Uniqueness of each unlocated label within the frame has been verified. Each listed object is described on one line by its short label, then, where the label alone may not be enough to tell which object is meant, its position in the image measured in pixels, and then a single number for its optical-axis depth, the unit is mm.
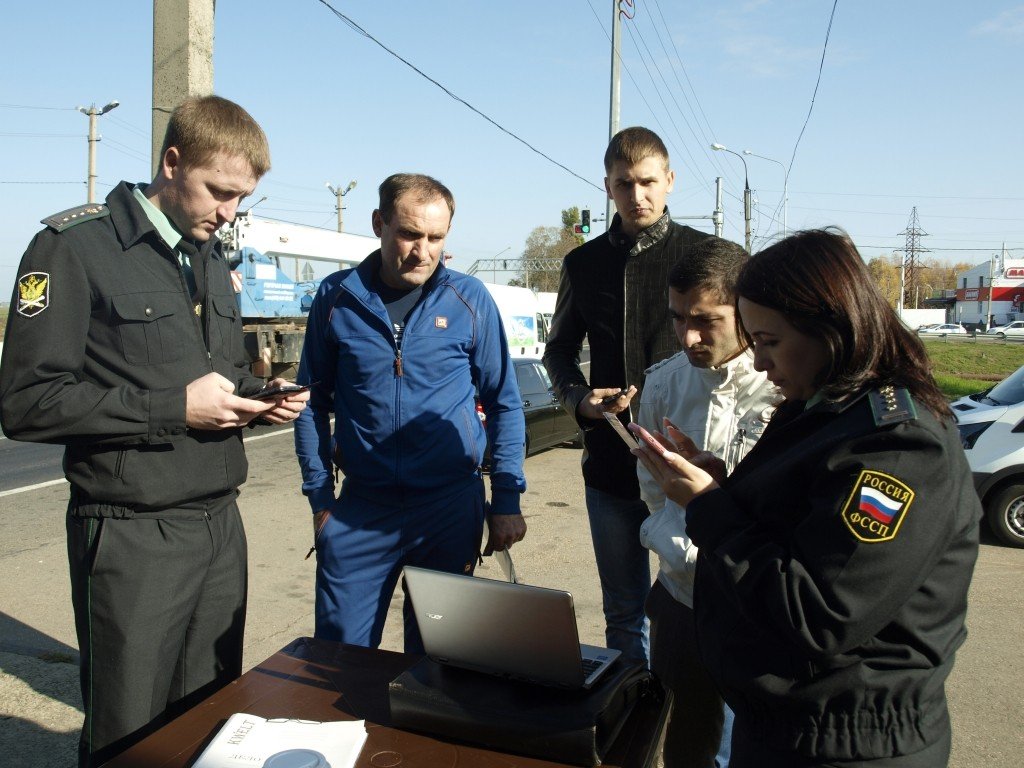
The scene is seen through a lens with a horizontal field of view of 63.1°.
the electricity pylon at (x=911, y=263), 103688
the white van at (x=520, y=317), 23781
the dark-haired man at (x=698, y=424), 2312
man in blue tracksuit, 2898
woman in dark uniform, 1412
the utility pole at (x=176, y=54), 4945
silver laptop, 1654
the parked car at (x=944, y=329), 63438
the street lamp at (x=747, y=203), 33281
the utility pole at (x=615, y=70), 18141
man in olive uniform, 2146
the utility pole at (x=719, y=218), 29541
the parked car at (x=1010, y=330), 59709
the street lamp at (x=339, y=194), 53128
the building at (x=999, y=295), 80562
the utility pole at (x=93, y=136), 31078
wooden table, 1653
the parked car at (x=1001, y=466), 6629
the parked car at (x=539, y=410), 10445
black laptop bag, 1626
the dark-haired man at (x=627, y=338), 3100
